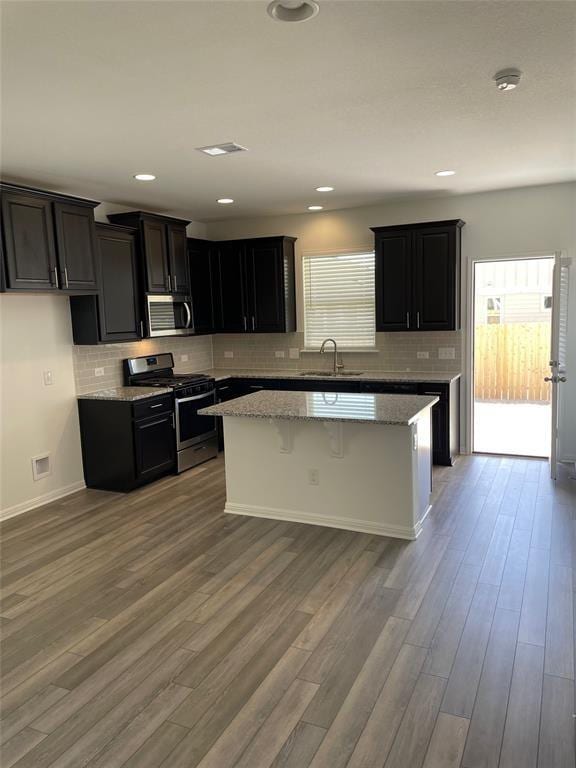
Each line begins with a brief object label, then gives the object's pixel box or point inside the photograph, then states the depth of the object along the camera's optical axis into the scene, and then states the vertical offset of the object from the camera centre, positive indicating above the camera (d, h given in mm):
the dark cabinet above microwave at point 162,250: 5555 +783
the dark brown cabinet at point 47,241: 4145 +700
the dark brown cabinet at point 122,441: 5082 -1042
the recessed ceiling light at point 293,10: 2012 +1127
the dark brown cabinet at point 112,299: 5082 +266
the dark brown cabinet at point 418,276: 5672 +406
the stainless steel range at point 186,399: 5643 -772
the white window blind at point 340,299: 6461 +228
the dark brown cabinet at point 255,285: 6516 +431
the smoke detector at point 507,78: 2674 +1121
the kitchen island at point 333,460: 3932 -1040
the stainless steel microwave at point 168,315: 5730 +111
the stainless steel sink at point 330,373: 6297 -615
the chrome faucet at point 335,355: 6466 -407
